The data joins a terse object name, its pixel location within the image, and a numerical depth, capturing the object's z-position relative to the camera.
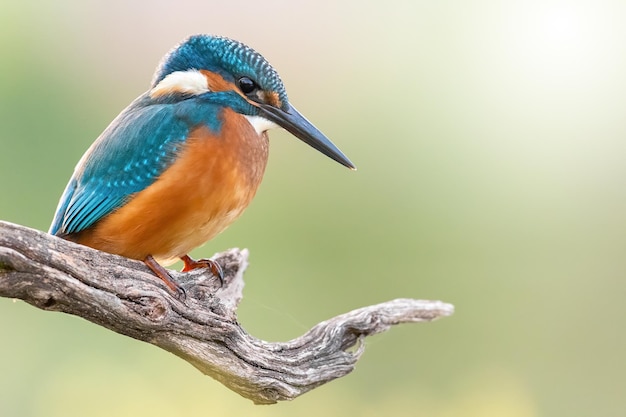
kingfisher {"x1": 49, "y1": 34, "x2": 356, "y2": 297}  3.56
